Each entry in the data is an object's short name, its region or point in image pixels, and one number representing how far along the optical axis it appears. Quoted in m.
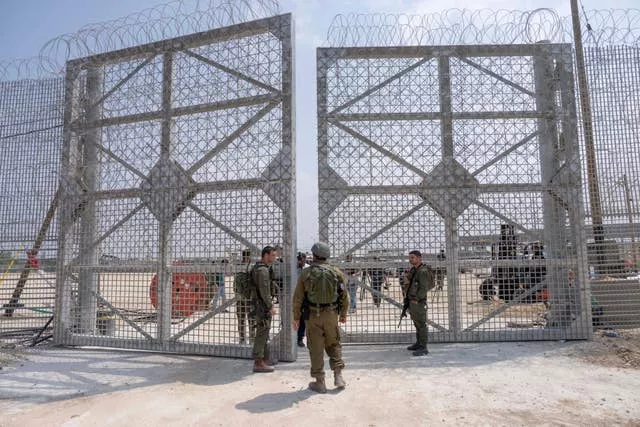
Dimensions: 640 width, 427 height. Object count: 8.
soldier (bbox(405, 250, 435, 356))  5.65
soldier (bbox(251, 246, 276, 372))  4.96
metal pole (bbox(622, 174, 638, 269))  6.22
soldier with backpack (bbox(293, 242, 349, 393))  4.31
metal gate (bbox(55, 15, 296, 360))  5.66
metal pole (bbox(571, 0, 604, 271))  6.37
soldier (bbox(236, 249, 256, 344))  5.52
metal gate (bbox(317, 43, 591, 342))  6.19
